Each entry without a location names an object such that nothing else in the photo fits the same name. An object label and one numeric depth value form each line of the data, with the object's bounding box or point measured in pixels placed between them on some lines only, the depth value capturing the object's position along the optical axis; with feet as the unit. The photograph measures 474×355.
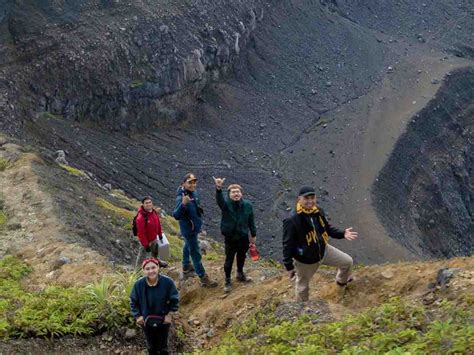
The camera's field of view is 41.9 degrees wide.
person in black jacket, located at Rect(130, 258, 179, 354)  29.17
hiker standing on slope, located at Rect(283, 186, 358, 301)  32.53
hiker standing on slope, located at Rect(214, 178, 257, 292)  38.22
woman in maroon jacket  45.32
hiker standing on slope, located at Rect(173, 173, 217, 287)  40.57
